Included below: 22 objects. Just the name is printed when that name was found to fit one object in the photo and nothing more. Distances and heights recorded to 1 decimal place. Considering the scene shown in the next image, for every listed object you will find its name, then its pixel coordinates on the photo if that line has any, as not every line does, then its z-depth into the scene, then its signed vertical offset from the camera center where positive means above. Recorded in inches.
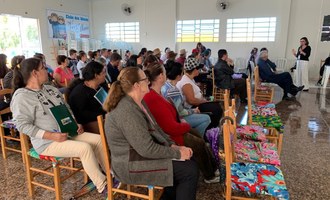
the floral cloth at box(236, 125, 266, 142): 84.4 -29.0
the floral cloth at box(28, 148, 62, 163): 71.3 -31.6
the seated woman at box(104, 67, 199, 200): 55.3 -22.9
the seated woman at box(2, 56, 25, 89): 119.4 -14.3
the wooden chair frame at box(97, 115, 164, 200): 60.5 -33.8
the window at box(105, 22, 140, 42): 371.2 +32.1
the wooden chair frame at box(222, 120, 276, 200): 57.7 -25.2
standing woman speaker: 239.0 -11.9
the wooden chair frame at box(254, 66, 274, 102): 174.3 -30.7
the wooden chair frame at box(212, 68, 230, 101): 193.6 -33.1
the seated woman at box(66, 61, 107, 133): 85.4 -16.0
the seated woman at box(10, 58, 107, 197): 69.4 -20.8
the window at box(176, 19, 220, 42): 327.6 +30.2
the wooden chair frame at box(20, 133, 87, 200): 71.4 -38.3
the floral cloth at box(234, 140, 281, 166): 69.1 -30.3
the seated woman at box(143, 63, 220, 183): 72.3 -22.2
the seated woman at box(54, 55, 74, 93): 155.5 -14.0
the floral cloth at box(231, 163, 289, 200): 55.8 -31.1
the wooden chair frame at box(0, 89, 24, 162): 103.1 -39.2
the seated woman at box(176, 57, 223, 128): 107.3 -19.7
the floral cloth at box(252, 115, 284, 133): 95.7 -28.5
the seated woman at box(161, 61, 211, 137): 94.0 -18.4
